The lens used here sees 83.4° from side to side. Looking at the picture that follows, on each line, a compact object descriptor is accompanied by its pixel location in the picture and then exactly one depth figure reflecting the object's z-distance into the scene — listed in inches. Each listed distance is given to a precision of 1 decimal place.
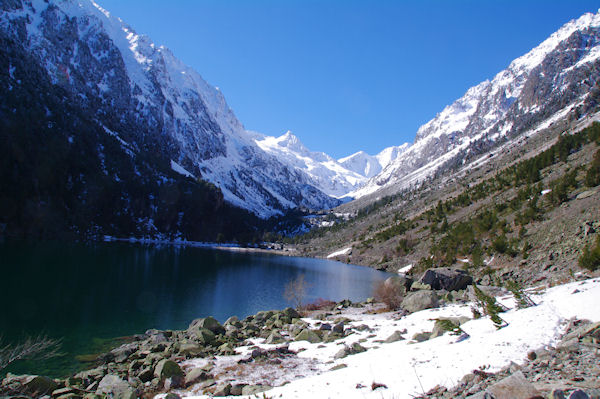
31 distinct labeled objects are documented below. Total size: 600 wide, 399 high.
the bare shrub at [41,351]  886.9
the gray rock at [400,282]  1294.3
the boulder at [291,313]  1270.9
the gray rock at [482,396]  277.0
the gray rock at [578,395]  226.8
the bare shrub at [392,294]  1261.1
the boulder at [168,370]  665.4
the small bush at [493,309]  530.4
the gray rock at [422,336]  623.8
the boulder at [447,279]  1347.2
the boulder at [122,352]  898.1
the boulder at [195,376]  634.8
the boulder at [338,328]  879.0
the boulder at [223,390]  528.6
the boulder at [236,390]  524.4
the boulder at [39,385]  617.3
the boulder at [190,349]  850.1
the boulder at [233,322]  1210.6
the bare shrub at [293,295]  1795.5
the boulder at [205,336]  952.9
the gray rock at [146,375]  693.3
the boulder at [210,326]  1067.9
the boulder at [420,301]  1013.2
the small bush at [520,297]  591.5
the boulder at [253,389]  506.3
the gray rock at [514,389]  256.9
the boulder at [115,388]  569.1
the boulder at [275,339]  878.1
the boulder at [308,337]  849.7
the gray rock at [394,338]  695.1
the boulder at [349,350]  662.5
